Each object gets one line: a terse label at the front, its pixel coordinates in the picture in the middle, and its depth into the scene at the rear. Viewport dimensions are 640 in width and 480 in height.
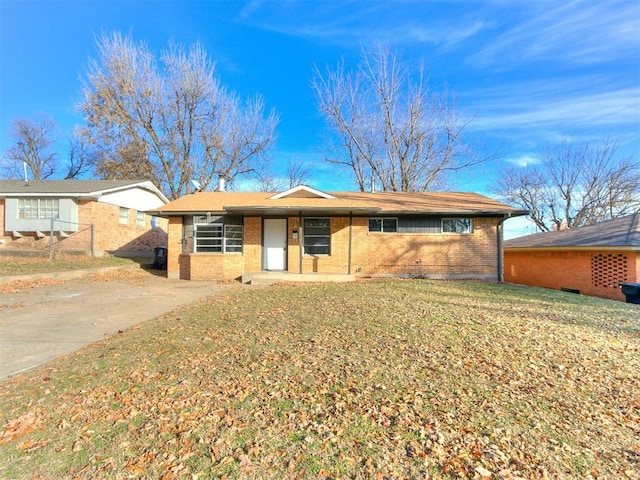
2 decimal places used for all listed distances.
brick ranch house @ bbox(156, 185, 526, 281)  12.70
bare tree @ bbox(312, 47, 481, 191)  23.36
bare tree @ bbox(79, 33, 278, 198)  23.20
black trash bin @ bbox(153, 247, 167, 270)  16.56
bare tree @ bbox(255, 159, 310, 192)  29.44
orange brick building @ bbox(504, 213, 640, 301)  12.53
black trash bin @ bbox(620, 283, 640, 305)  10.05
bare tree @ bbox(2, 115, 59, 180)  38.31
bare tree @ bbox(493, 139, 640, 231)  24.56
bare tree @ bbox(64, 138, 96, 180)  36.97
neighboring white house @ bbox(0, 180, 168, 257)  17.40
